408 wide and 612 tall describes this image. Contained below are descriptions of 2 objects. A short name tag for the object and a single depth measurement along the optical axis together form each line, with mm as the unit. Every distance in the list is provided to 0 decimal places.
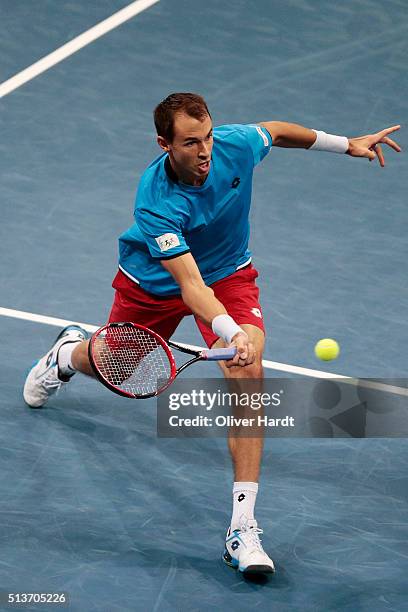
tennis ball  15445
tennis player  12883
